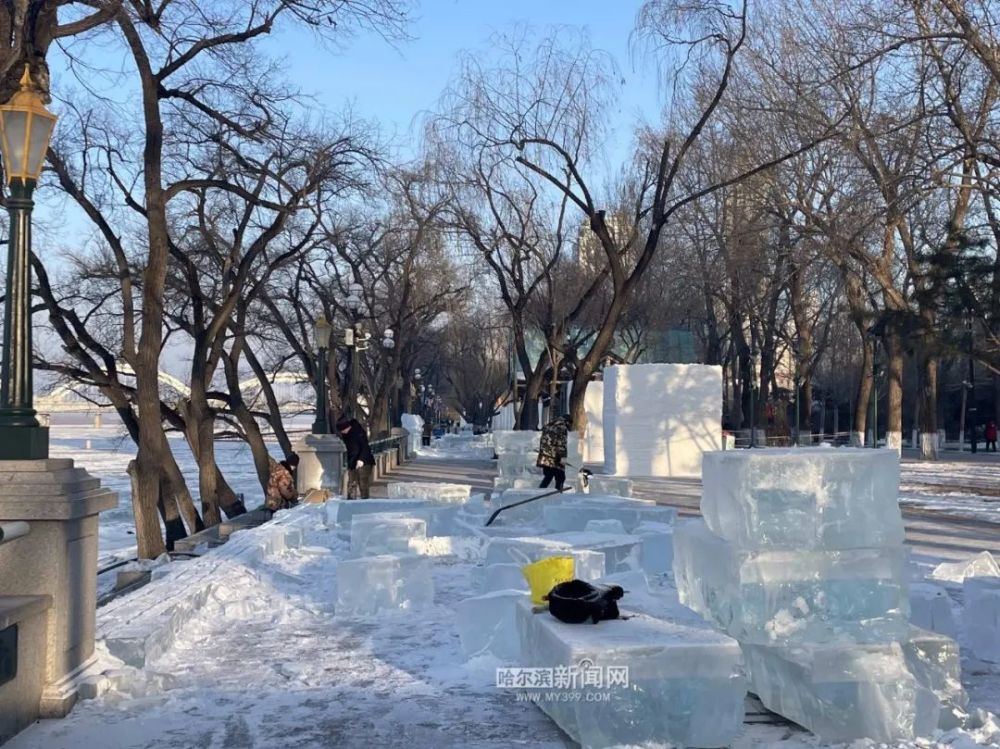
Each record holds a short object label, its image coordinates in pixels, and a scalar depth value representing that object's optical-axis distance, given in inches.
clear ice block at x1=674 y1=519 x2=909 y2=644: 213.5
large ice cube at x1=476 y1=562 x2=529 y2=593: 308.7
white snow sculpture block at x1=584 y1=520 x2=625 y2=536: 437.7
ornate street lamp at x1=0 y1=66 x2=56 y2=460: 216.1
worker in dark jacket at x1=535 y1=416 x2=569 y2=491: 694.5
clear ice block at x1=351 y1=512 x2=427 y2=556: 406.0
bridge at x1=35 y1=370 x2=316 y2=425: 1100.6
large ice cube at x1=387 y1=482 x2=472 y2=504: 604.1
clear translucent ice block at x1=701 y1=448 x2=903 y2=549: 214.8
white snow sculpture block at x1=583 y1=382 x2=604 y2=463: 1366.9
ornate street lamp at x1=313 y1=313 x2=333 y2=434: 788.9
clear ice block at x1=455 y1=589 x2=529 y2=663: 256.8
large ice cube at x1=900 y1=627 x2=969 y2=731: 213.0
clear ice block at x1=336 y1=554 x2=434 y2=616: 323.0
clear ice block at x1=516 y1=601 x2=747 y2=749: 192.1
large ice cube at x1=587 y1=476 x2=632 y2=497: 682.2
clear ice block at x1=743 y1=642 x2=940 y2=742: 200.7
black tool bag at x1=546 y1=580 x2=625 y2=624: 215.0
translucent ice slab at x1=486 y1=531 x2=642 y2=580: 348.8
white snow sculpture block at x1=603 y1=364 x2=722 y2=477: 1045.2
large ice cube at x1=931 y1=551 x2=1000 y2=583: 362.6
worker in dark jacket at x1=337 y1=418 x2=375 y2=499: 718.5
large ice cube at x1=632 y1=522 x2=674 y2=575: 397.1
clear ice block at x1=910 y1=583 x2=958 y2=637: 275.1
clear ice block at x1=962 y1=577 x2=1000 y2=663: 272.1
